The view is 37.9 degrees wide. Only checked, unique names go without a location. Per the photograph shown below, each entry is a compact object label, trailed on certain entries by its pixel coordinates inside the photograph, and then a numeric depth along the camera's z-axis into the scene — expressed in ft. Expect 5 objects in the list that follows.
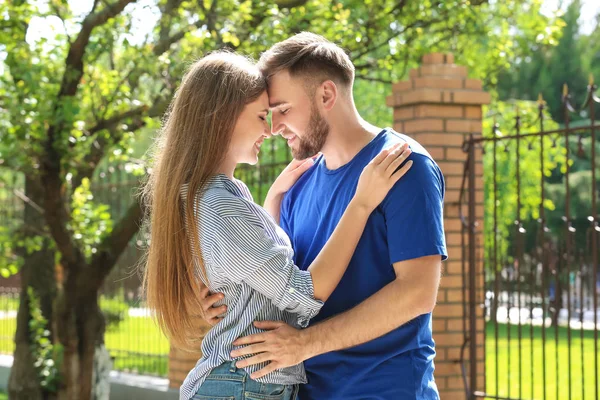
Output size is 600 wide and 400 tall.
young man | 8.05
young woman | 8.05
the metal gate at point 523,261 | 17.88
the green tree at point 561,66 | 92.47
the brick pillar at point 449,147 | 19.51
